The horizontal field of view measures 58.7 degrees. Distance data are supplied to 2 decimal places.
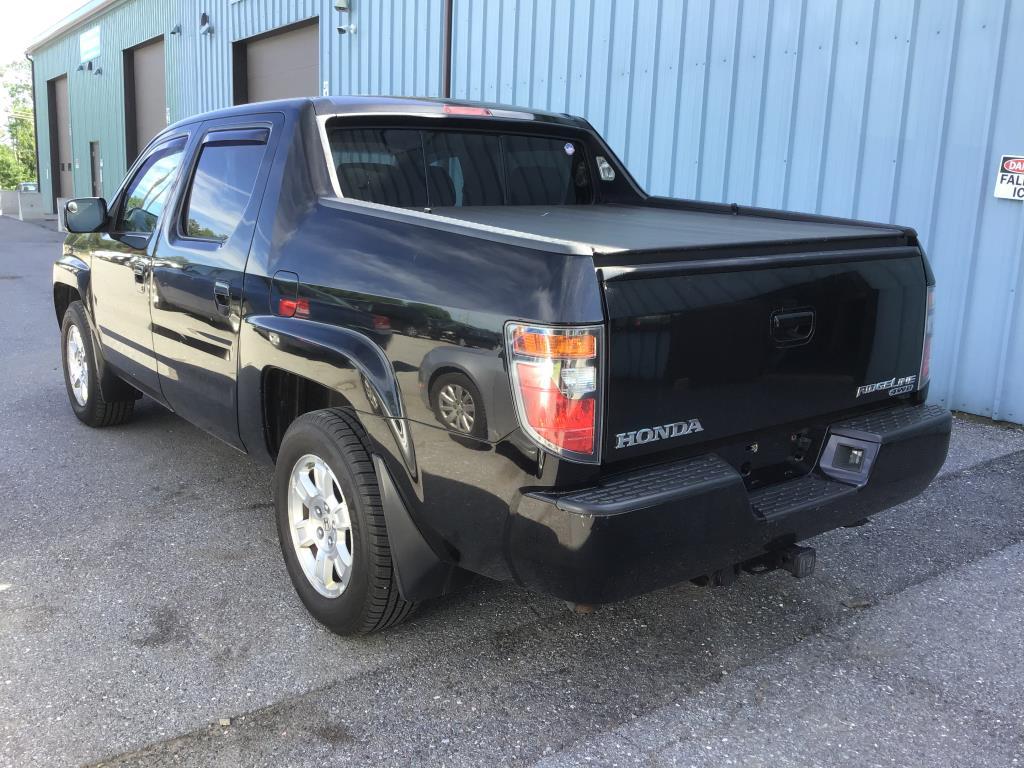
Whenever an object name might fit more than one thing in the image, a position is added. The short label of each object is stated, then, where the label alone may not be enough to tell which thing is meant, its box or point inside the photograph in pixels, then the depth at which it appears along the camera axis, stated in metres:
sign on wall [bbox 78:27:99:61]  25.94
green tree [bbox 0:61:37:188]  57.38
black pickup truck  2.39
